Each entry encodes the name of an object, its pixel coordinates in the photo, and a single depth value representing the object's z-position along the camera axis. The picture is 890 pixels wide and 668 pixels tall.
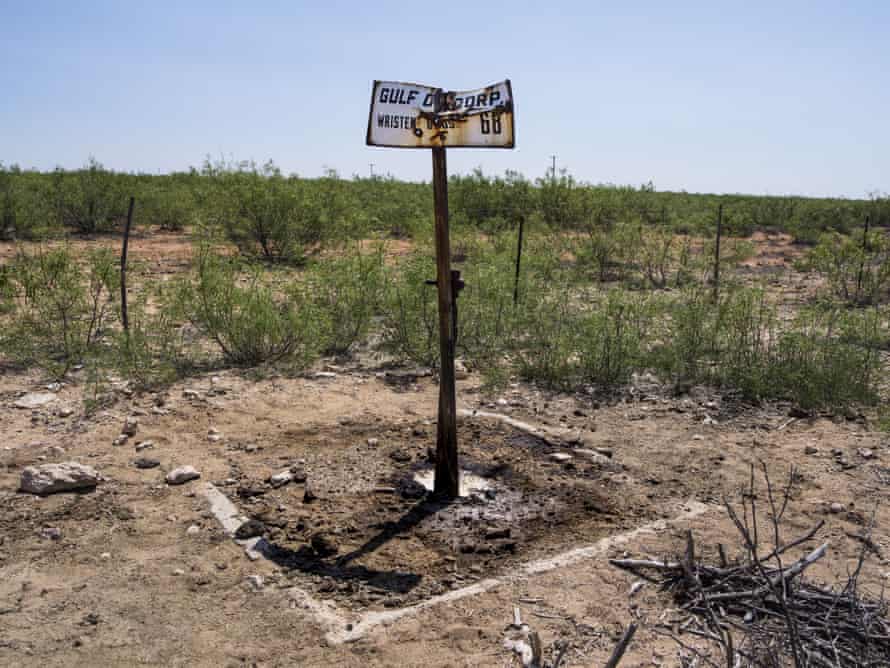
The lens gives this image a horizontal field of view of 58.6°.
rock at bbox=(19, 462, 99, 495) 4.38
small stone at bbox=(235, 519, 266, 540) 3.98
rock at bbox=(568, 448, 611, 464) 5.11
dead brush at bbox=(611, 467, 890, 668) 2.75
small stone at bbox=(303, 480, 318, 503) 4.40
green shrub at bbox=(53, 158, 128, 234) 16.72
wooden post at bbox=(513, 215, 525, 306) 8.24
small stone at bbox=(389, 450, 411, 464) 5.03
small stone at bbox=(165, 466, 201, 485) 4.62
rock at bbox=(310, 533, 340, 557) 3.84
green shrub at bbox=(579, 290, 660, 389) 6.61
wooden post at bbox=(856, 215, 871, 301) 10.45
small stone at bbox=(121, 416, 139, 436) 5.29
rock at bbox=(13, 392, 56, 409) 5.79
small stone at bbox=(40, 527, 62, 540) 3.95
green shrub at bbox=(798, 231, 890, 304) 10.75
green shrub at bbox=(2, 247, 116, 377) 6.89
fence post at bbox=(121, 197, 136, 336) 7.05
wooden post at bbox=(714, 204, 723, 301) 9.92
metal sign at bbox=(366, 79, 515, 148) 3.97
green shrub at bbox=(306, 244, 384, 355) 7.62
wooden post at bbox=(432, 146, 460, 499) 4.17
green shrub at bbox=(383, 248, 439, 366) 7.21
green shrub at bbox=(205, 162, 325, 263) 13.16
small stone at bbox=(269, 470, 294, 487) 4.62
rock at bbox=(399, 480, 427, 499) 4.50
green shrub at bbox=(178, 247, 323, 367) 6.94
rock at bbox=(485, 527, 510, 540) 4.05
